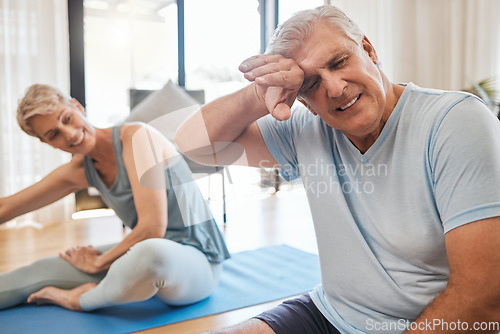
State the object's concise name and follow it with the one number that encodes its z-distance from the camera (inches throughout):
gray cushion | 133.7
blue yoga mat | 57.8
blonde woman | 57.9
